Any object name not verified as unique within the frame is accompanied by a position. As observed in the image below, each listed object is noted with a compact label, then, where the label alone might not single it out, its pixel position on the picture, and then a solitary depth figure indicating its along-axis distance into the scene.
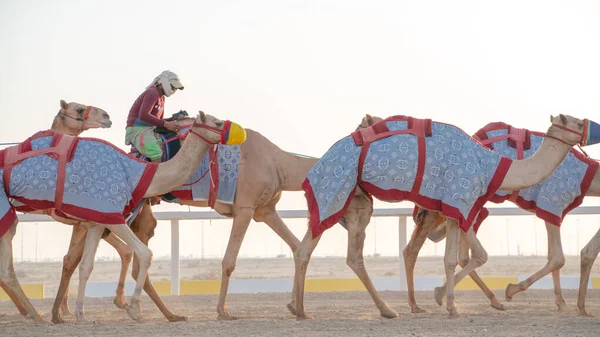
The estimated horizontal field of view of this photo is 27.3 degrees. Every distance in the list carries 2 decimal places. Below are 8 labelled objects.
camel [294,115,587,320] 12.74
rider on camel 14.25
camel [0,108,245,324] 12.81
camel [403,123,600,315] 14.31
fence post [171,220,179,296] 18.28
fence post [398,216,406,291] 18.20
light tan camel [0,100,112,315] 14.57
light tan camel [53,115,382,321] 13.91
